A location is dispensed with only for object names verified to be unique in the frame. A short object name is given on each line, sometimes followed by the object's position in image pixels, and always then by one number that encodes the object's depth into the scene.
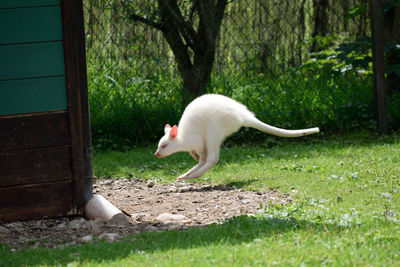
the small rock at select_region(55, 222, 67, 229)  8.70
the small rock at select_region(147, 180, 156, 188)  11.62
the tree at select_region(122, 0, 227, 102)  15.63
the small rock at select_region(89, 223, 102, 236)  8.07
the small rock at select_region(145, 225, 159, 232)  8.13
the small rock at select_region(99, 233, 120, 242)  7.62
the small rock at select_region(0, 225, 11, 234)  8.31
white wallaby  11.62
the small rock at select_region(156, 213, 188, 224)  8.60
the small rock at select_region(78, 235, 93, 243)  7.65
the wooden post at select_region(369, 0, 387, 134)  15.25
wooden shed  8.66
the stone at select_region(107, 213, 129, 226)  8.53
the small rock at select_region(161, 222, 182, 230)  8.17
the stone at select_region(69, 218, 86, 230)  8.50
